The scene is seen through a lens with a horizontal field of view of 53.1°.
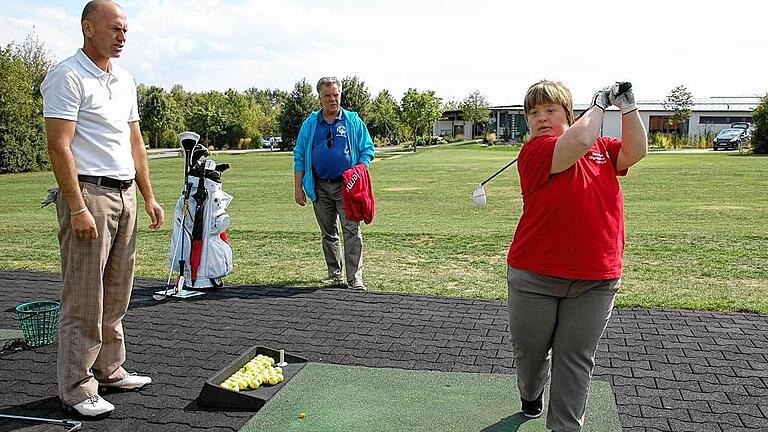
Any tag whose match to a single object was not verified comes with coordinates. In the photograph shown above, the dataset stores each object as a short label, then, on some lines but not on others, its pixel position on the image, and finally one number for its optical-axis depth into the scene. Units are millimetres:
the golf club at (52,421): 3854
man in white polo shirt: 3816
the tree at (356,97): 59091
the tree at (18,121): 32594
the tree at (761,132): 39969
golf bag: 7152
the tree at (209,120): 63469
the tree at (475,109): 78325
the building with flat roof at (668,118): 64688
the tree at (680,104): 62969
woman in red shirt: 3324
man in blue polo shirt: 7340
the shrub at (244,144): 68562
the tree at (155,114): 63938
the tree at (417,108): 62000
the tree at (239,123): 67750
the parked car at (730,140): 45781
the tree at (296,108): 59606
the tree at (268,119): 75750
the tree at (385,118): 65188
